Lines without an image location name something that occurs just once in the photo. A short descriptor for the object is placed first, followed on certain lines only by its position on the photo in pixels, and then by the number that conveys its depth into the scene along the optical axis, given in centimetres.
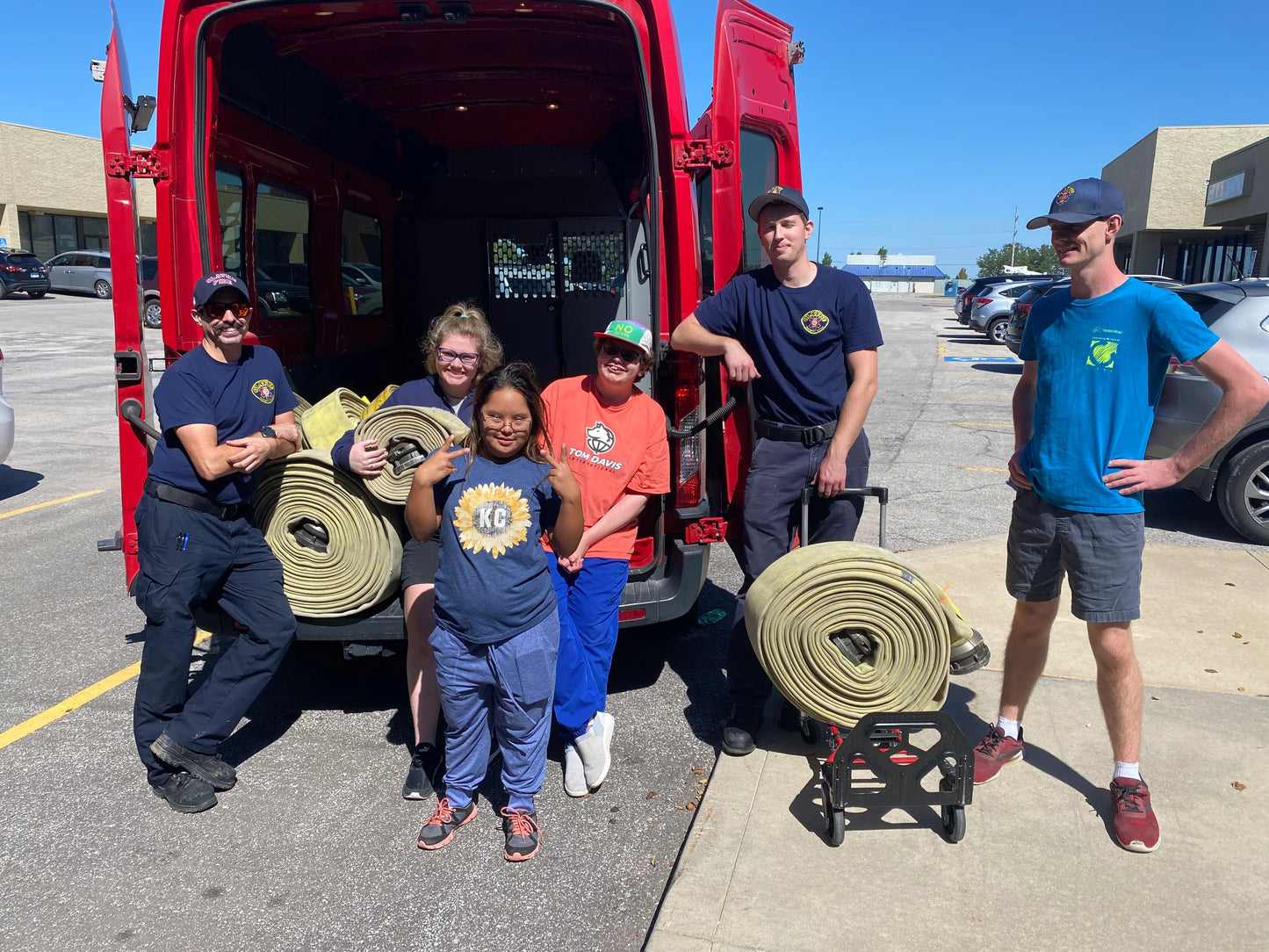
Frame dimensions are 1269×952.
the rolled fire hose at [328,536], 357
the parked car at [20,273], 3069
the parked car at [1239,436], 640
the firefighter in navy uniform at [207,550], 325
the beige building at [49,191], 3681
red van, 364
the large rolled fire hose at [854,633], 319
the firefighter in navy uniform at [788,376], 347
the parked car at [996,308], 2564
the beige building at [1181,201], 3388
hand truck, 302
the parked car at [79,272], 3331
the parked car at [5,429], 741
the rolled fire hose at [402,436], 351
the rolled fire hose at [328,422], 379
